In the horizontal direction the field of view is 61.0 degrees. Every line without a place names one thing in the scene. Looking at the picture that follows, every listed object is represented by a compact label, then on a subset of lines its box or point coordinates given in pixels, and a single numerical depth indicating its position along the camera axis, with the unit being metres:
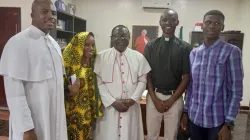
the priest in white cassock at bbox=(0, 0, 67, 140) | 1.33
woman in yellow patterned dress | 1.87
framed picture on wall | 5.85
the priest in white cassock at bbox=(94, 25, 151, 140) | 2.01
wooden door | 4.43
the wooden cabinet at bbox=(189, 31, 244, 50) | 4.95
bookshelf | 4.90
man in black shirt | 2.06
